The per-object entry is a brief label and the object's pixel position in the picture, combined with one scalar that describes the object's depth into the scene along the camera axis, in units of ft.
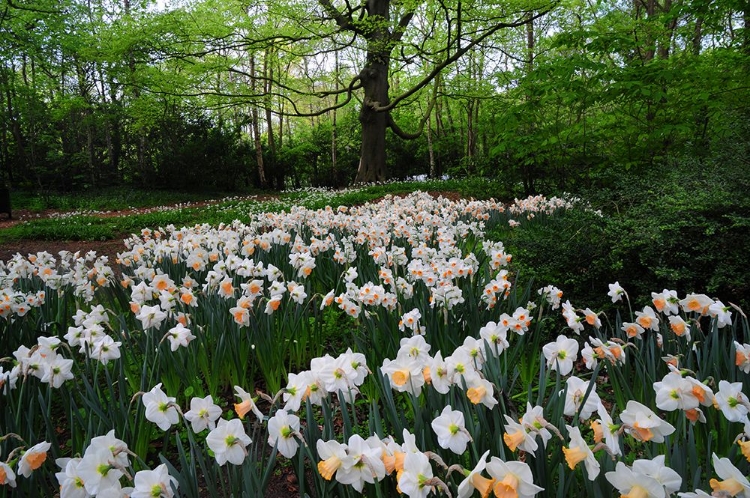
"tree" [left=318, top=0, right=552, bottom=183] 29.84
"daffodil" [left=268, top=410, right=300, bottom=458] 3.65
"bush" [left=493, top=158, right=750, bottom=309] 8.11
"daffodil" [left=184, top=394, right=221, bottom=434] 4.08
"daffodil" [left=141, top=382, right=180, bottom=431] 4.15
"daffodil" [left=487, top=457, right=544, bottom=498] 2.83
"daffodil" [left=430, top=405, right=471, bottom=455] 3.34
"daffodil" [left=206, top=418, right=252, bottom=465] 3.47
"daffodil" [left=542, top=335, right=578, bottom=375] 4.55
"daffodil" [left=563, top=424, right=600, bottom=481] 2.99
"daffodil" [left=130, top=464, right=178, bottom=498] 3.15
